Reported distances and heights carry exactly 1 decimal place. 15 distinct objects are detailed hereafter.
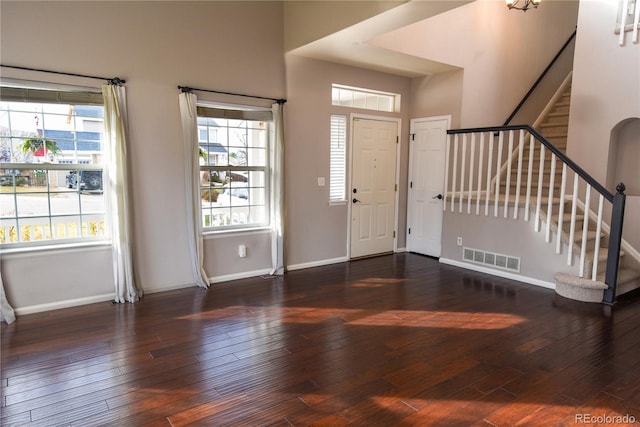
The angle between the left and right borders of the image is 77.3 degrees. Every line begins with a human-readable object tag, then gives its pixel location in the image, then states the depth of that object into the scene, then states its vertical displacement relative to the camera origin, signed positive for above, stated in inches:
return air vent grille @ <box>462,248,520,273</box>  194.2 -44.1
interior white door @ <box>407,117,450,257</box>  231.1 -7.8
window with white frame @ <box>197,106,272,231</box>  179.3 +1.2
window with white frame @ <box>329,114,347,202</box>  215.8 +6.8
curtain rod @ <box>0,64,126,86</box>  132.6 +33.1
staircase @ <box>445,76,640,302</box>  167.0 -11.9
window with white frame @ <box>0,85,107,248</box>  137.6 +0.5
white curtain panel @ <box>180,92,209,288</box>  164.7 -5.3
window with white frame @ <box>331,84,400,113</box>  216.8 +40.8
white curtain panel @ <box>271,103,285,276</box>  190.2 -10.6
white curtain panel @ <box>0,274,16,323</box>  134.0 -47.8
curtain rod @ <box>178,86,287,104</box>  163.6 +33.4
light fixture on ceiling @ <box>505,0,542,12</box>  184.1 +78.0
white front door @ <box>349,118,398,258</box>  226.2 -9.2
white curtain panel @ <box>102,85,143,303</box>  148.6 -8.5
